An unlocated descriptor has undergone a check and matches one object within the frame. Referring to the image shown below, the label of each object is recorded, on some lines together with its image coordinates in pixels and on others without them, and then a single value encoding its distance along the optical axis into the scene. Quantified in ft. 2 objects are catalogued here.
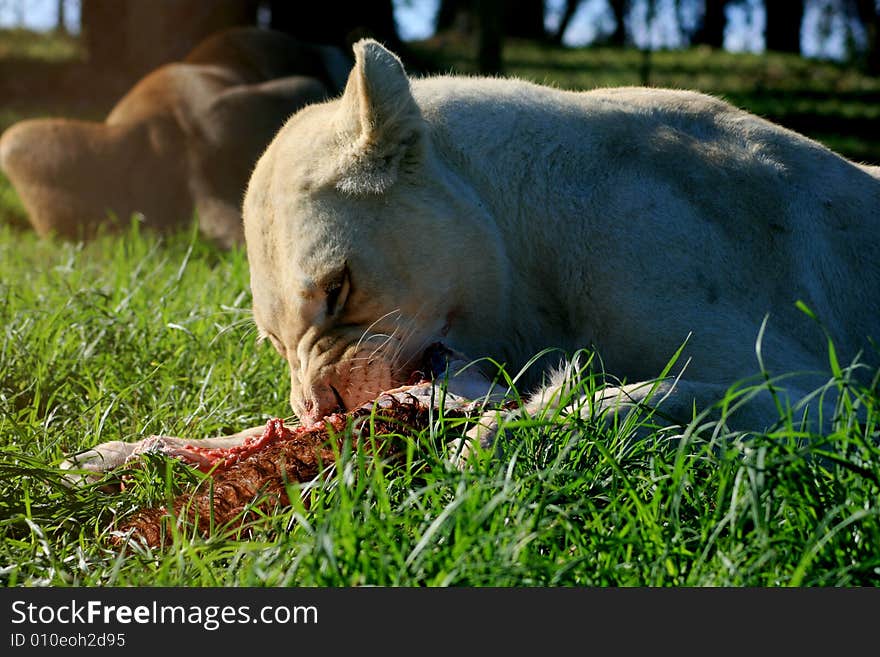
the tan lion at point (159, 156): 25.79
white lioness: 10.97
